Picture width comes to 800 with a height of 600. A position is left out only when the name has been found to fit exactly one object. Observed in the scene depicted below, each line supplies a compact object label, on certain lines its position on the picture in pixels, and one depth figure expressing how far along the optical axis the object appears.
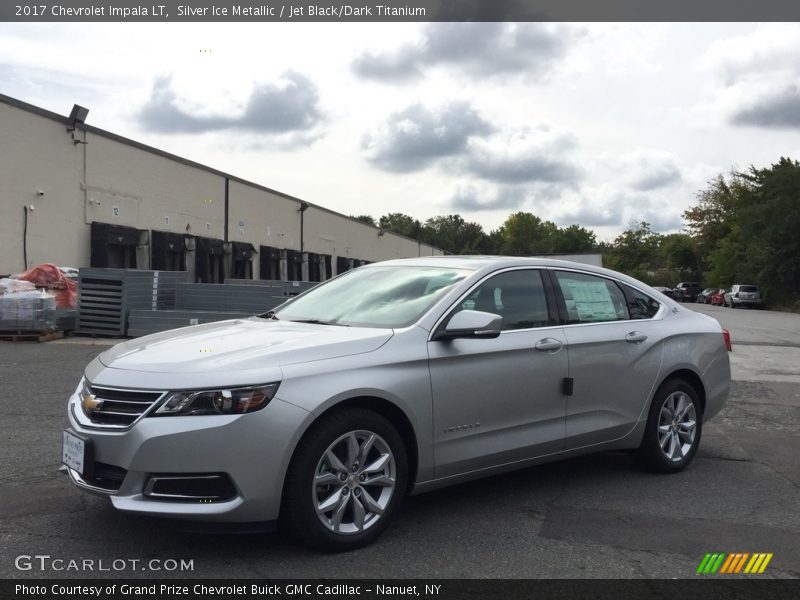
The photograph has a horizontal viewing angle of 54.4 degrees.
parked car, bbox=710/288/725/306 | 58.45
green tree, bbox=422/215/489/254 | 159.88
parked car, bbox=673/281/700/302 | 71.81
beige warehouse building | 19.86
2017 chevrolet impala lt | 3.68
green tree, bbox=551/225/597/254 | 140.50
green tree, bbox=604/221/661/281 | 115.06
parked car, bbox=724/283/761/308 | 52.28
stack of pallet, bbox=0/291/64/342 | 14.89
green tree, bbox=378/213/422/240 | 161.88
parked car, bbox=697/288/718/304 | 63.60
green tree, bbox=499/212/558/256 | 148.88
